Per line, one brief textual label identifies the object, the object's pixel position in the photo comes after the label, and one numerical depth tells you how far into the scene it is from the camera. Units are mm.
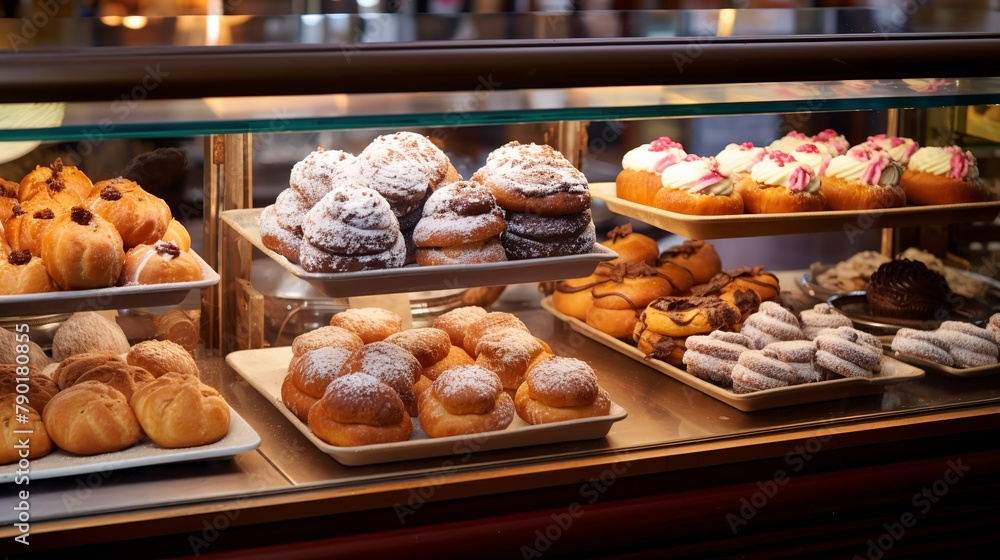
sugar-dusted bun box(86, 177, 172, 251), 1999
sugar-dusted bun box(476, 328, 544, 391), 2203
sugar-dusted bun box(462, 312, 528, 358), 2367
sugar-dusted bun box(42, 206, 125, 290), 1819
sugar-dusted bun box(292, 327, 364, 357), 2189
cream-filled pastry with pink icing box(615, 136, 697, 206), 2537
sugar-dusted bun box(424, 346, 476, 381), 2221
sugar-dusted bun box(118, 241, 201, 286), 1891
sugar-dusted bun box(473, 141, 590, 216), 2041
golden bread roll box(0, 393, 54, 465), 1798
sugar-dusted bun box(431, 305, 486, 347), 2412
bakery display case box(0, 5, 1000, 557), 1686
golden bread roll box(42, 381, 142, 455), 1829
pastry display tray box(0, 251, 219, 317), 1807
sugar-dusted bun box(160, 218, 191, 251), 2102
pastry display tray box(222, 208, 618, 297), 1881
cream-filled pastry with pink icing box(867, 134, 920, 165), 2811
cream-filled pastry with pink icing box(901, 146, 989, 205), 2648
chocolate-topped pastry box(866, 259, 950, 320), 2842
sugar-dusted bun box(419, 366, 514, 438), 1961
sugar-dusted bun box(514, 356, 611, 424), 2027
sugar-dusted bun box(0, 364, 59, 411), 1906
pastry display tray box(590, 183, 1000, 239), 2361
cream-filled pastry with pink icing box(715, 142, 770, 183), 2631
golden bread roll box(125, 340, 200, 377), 2098
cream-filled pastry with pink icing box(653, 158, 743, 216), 2398
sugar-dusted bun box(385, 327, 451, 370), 2217
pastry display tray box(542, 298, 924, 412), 2234
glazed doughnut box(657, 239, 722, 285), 2814
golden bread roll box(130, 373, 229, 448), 1870
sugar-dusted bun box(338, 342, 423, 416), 2025
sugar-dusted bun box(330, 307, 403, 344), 2330
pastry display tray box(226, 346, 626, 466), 1899
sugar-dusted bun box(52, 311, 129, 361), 2219
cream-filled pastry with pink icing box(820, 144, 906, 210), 2547
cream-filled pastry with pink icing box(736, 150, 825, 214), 2457
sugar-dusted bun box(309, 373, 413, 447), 1901
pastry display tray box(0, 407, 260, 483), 1780
